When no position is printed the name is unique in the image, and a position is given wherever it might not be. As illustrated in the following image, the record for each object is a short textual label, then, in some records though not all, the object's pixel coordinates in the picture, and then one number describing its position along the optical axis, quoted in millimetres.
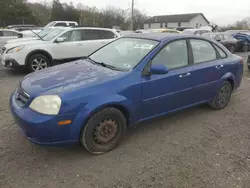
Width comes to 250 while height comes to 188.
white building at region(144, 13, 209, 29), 64188
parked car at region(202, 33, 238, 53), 15031
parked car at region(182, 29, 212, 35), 17117
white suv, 7355
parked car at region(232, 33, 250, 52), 16938
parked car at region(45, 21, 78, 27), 18766
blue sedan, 2709
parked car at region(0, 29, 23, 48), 12570
